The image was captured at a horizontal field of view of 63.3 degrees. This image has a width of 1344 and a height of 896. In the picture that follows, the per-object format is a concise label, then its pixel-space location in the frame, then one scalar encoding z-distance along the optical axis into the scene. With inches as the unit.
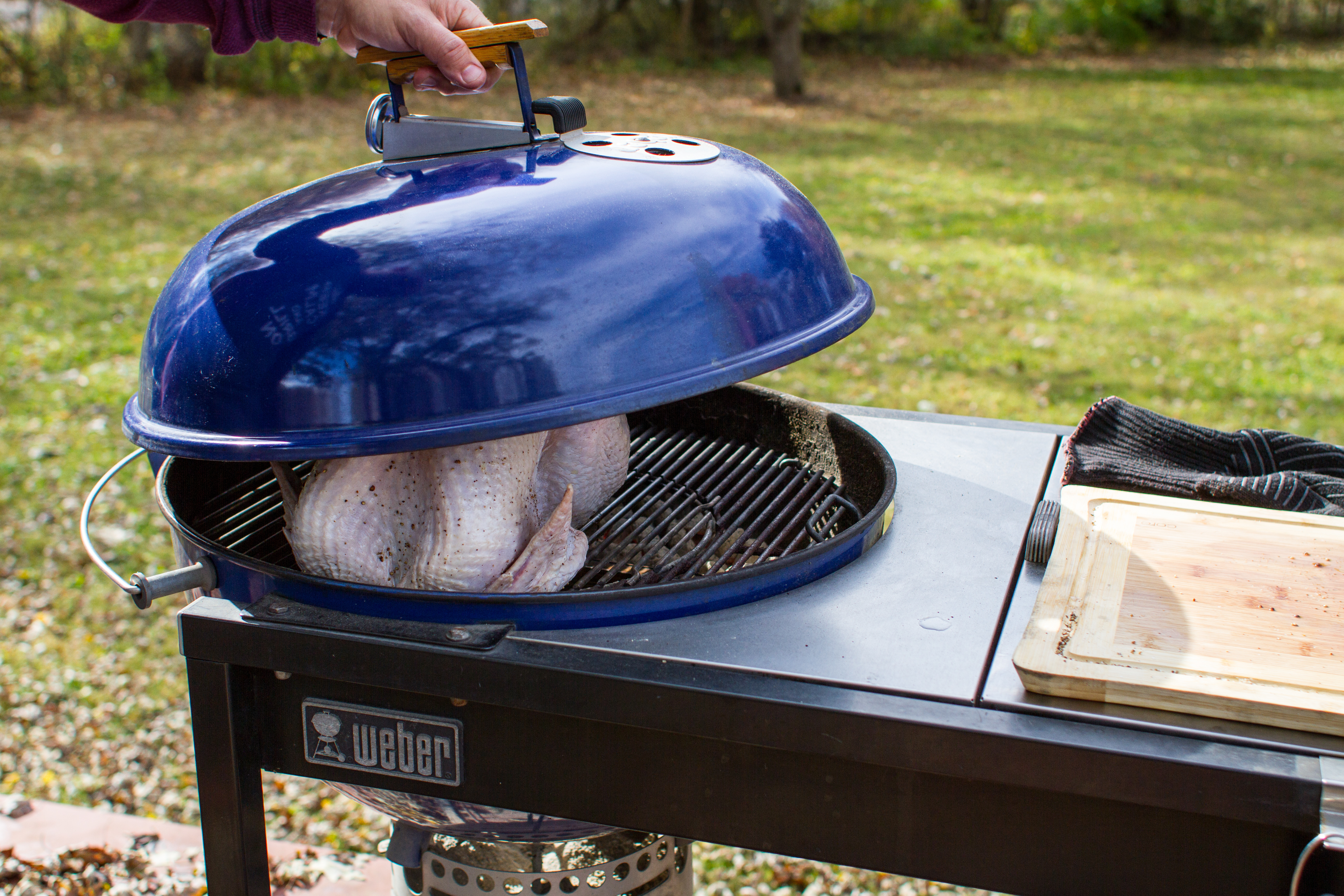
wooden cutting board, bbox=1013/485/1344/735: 53.1
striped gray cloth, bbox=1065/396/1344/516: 75.3
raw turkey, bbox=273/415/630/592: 65.1
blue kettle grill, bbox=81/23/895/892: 55.9
